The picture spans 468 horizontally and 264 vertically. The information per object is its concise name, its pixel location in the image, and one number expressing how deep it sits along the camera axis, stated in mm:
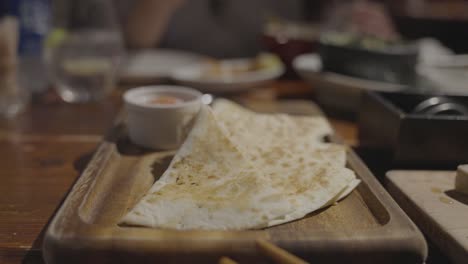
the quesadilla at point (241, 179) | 381
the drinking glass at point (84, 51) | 742
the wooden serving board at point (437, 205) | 379
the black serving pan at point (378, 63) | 707
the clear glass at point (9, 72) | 633
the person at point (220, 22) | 1431
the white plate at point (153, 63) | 850
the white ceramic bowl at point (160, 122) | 525
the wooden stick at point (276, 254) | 339
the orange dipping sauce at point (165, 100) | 561
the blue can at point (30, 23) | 792
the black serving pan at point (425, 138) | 483
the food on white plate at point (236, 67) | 814
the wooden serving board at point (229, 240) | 352
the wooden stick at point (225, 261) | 343
